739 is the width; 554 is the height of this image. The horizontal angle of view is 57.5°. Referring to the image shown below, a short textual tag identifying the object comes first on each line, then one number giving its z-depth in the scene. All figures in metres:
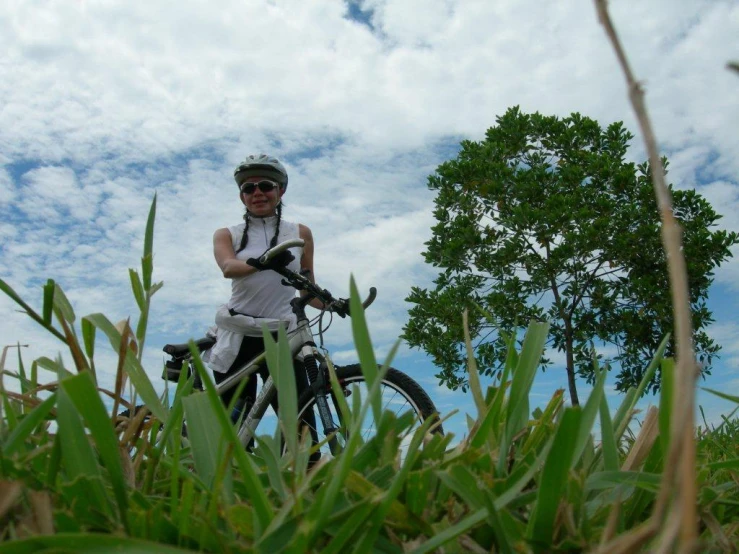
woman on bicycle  6.27
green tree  15.73
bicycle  5.28
